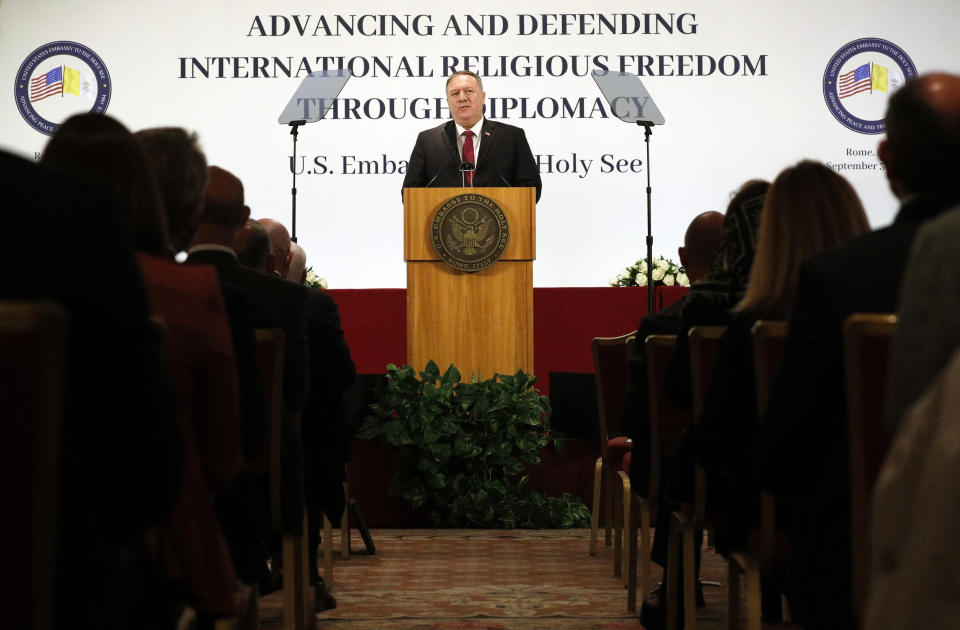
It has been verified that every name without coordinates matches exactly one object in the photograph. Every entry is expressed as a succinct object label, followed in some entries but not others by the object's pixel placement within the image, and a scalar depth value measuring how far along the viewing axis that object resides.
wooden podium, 9.28
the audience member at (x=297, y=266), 7.41
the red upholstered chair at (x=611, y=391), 7.55
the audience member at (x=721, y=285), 4.75
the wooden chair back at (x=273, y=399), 4.51
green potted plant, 8.98
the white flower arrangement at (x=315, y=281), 10.17
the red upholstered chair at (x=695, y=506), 4.62
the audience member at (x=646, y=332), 6.09
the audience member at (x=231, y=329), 3.50
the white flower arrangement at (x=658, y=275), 10.83
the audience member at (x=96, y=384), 2.18
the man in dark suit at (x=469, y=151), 10.87
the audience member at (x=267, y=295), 4.49
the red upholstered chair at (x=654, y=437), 5.76
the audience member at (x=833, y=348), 2.83
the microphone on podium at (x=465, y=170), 9.80
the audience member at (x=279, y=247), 6.62
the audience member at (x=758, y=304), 3.97
